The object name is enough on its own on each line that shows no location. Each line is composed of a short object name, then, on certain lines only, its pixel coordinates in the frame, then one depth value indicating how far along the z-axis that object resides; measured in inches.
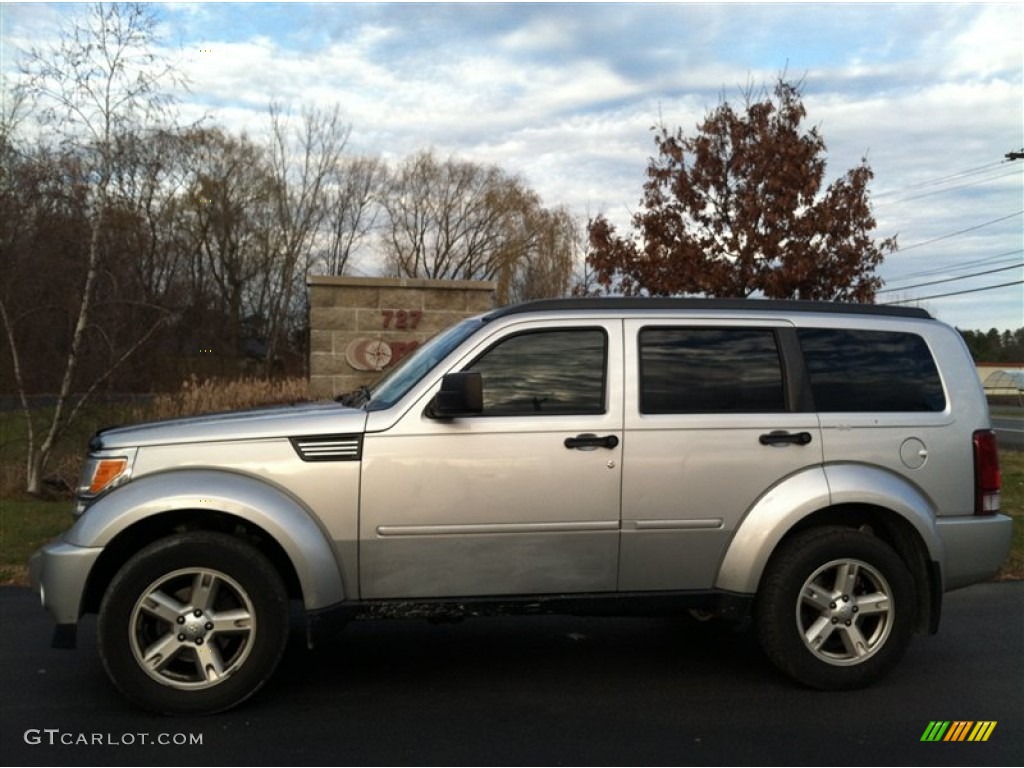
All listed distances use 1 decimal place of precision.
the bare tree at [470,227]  1667.1
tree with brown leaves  465.7
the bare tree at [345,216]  1806.1
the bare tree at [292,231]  1763.0
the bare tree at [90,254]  424.5
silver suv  171.5
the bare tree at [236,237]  1722.4
